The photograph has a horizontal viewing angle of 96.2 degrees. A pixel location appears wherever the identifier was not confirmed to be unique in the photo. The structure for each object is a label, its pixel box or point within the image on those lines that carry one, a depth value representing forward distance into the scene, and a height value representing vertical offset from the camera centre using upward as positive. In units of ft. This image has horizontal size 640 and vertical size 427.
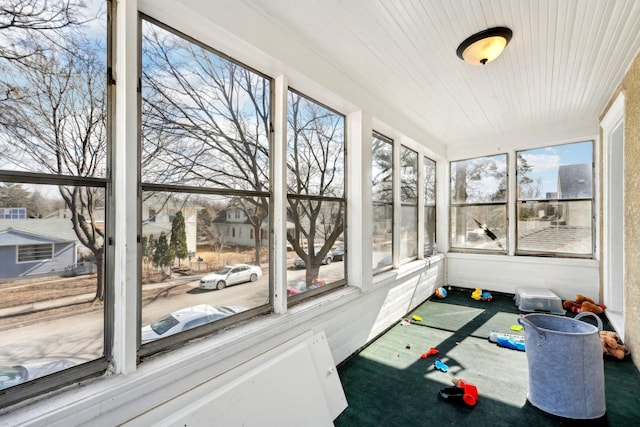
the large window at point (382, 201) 11.46 +0.49
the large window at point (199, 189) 5.18 +0.52
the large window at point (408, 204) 13.98 +0.48
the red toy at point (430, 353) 9.31 -4.62
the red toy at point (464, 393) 7.07 -4.56
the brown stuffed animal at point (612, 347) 8.90 -4.32
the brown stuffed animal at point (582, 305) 12.55 -4.26
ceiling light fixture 6.98 +4.26
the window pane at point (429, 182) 16.68 +1.88
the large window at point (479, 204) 16.71 +0.52
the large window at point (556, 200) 14.58 +0.63
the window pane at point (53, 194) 3.77 +0.29
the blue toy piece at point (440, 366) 8.56 -4.62
